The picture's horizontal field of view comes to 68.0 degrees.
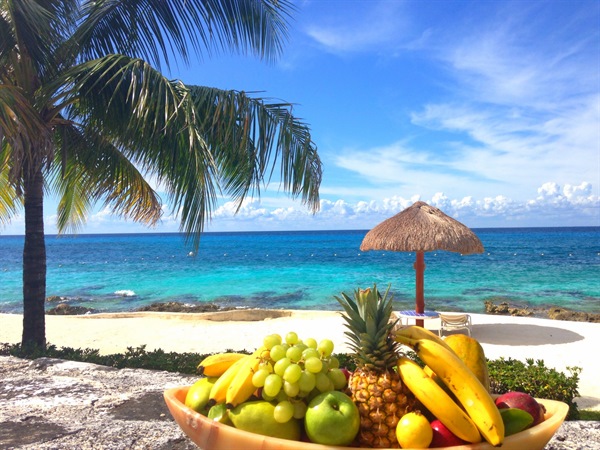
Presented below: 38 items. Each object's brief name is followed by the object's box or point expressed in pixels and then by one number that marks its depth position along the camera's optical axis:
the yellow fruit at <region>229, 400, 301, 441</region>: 1.55
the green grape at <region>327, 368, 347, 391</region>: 1.76
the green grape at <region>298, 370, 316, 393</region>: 1.63
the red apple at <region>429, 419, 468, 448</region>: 1.46
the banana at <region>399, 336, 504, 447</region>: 1.42
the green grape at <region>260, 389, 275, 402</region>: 1.63
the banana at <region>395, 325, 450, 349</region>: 1.74
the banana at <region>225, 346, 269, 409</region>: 1.65
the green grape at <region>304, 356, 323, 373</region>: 1.64
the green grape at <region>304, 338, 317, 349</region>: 1.86
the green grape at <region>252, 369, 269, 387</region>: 1.66
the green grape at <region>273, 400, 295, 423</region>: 1.55
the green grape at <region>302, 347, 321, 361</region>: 1.70
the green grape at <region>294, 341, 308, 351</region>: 1.79
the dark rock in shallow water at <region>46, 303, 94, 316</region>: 18.26
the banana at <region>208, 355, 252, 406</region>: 1.76
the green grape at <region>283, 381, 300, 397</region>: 1.61
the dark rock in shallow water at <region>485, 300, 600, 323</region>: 15.27
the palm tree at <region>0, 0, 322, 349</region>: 5.19
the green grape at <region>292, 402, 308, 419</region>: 1.61
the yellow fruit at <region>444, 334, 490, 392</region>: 1.89
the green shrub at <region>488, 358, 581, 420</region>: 4.26
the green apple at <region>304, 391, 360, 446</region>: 1.47
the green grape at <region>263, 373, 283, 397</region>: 1.60
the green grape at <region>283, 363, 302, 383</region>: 1.61
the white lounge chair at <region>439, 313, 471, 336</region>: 10.34
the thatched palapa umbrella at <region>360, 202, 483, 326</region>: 9.75
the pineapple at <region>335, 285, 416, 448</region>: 1.54
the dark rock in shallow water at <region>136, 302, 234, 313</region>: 17.80
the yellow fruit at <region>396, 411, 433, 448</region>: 1.40
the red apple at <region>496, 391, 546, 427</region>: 1.66
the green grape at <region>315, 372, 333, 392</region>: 1.68
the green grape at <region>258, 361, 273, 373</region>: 1.70
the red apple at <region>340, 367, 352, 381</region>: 1.90
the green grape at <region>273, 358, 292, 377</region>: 1.67
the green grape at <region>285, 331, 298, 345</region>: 1.85
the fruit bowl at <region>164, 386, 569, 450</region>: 1.43
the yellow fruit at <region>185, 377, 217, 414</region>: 1.77
